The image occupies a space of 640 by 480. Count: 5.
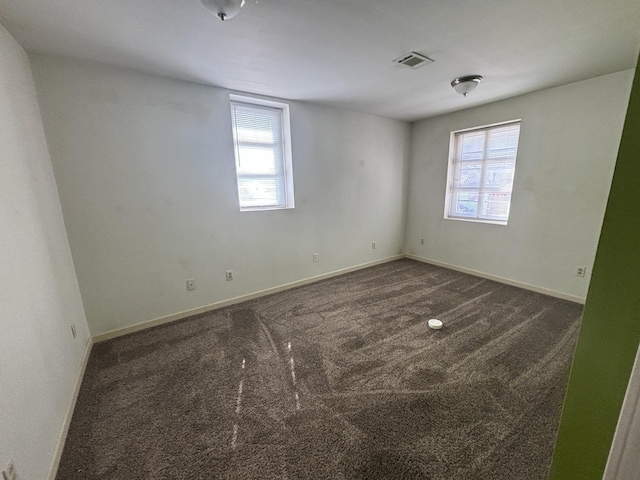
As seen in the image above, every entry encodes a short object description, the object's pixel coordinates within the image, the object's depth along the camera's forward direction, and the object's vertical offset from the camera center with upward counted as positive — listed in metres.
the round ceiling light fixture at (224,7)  1.35 +1.00
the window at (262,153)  3.01 +0.48
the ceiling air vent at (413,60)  2.09 +1.10
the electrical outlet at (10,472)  0.94 -1.04
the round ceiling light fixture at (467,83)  2.53 +1.06
